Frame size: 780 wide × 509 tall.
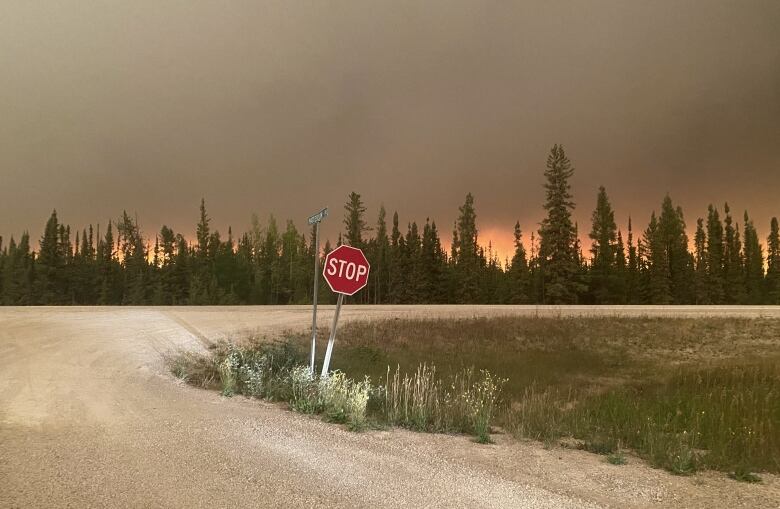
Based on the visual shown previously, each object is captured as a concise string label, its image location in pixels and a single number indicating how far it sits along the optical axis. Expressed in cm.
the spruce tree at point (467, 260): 7369
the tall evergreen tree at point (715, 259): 7756
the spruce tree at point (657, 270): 7100
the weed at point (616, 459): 664
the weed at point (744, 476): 609
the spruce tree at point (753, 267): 8608
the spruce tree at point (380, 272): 8556
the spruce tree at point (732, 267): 8094
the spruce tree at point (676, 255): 7438
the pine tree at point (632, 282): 7394
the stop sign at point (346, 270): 968
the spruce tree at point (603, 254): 6331
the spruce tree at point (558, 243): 5597
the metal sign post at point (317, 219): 1051
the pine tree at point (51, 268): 7675
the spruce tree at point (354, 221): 8019
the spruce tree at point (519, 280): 7450
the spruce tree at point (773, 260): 8862
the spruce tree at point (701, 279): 7488
